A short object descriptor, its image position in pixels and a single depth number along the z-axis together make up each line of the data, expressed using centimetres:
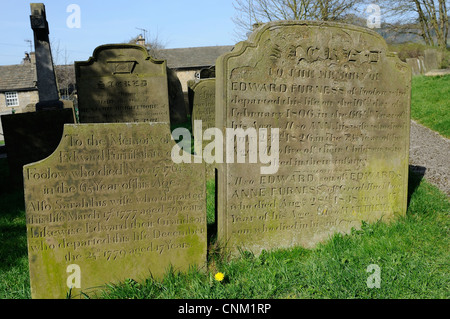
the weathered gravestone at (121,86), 680
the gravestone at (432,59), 1853
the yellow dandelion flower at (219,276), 332
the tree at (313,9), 1712
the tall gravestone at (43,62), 994
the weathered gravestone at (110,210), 327
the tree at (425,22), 2430
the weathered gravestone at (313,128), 397
